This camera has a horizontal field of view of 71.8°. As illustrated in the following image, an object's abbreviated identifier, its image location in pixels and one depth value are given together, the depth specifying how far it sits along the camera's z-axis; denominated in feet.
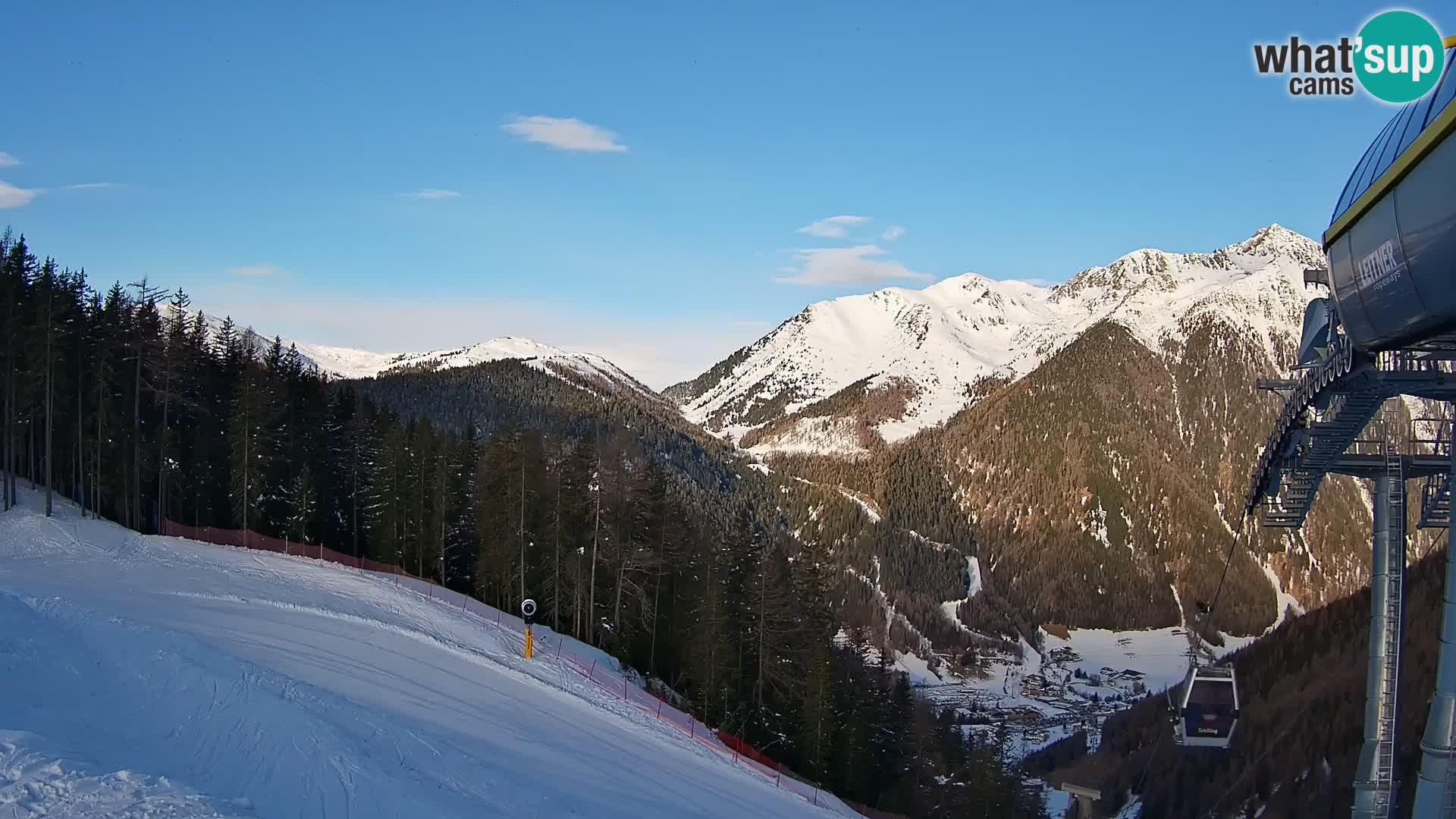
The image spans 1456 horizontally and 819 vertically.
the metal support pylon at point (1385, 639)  57.67
